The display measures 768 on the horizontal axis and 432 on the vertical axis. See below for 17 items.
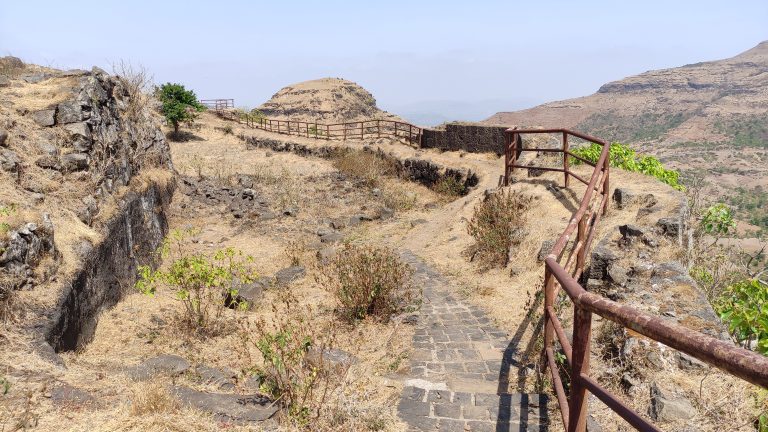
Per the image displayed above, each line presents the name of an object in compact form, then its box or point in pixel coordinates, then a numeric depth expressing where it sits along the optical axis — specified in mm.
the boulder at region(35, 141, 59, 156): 8016
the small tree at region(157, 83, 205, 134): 26156
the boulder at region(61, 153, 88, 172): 8152
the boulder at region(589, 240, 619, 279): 6055
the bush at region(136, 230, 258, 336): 6570
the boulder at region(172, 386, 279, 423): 3879
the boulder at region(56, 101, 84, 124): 8903
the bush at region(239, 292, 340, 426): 3871
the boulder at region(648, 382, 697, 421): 3361
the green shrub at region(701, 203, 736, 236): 8070
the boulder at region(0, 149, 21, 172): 7016
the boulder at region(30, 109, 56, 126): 8594
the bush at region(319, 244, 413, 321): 6781
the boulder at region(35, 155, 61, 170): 7730
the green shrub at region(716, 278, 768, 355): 3725
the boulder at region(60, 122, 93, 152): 8695
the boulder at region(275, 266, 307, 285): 9133
